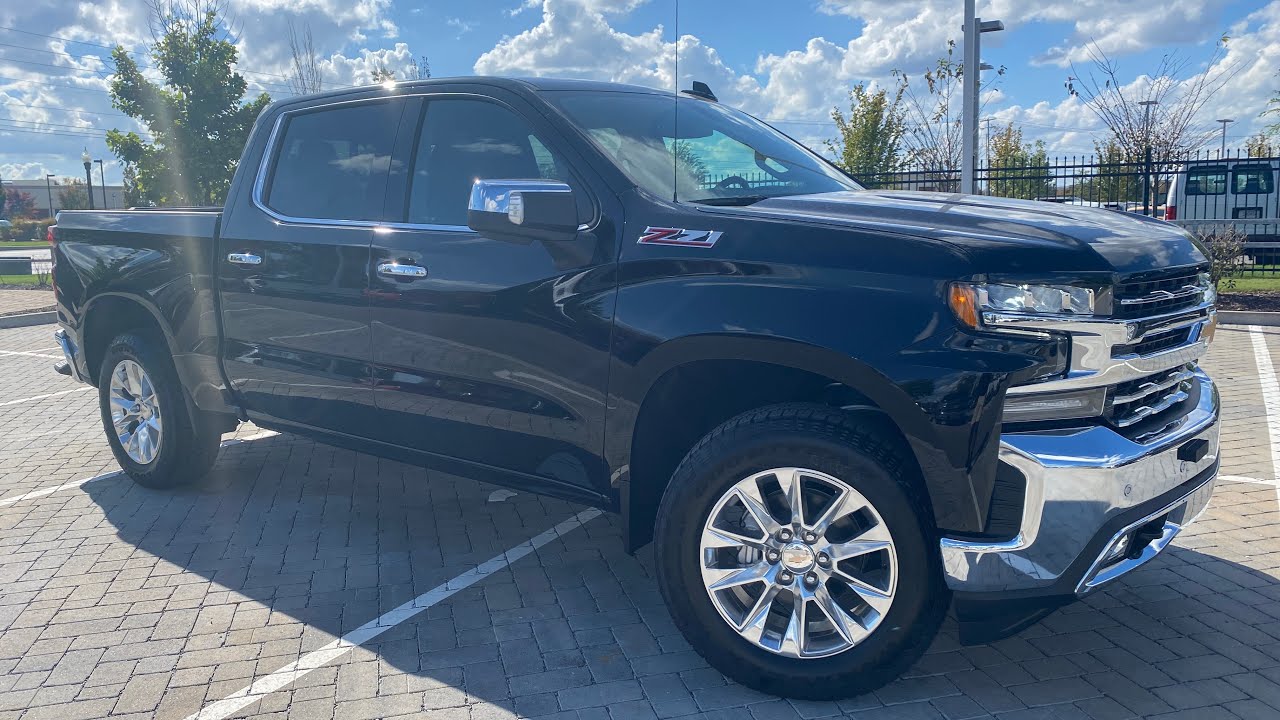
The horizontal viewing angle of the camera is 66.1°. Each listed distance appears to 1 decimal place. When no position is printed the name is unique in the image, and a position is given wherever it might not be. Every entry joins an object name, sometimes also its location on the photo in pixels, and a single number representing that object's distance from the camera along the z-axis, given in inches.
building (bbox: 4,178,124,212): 3814.0
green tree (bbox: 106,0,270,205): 910.4
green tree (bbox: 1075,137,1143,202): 545.1
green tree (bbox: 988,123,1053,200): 562.3
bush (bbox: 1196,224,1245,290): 498.3
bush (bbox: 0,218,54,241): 2657.5
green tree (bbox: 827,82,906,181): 780.6
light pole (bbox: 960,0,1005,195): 537.3
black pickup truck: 108.6
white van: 740.6
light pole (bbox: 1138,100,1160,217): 561.6
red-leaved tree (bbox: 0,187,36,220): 3597.4
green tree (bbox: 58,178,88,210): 2763.5
